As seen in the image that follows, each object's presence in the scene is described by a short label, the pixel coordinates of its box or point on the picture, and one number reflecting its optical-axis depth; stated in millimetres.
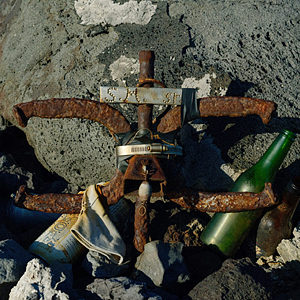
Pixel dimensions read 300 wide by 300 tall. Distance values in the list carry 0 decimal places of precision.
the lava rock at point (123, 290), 1406
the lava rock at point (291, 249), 1919
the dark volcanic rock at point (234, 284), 1448
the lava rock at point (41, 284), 1362
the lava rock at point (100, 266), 1698
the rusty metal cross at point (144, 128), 1688
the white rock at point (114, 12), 2340
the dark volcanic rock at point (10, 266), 1480
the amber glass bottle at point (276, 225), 1998
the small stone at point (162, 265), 1581
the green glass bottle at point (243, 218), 2035
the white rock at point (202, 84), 2180
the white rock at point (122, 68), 2244
